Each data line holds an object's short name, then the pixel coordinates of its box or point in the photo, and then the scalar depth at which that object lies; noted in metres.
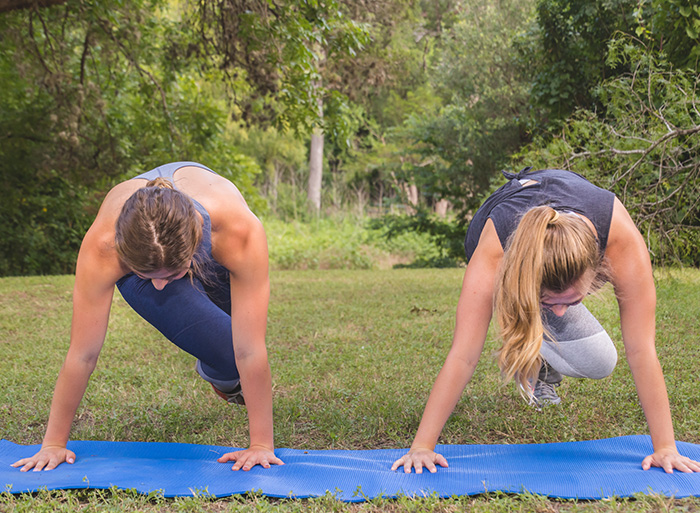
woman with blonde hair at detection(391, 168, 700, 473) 1.97
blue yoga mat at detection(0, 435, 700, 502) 2.11
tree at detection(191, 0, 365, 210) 7.23
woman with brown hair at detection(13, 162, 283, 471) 1.97
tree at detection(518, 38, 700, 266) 4.85
